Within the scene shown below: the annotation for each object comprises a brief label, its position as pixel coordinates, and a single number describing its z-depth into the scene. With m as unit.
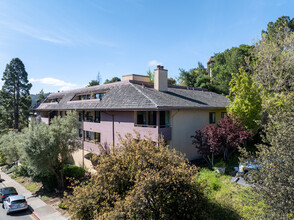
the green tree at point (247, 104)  19.22
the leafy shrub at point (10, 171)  32.99
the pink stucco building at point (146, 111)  17.64
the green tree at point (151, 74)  54.51
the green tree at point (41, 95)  63.61
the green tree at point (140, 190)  7.65
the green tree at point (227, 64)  35.09
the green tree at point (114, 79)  63.64
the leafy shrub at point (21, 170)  25.57
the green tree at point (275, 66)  22.47
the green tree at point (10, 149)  28.57
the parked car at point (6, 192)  19.80
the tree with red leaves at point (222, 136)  15.78
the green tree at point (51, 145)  19.05
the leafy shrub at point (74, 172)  22.64
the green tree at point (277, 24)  36.39
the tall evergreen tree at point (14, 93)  43.41
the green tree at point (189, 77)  42.21
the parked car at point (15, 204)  17.17
